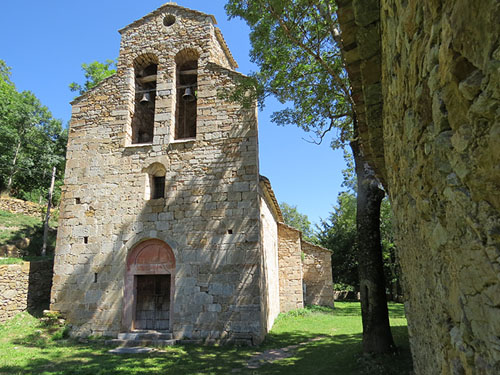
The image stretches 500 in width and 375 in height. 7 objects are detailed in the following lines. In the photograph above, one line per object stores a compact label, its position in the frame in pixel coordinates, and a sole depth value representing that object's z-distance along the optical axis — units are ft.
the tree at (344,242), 84.48
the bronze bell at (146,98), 38.40
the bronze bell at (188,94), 37.32
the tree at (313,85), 23.99
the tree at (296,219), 147.92
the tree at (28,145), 76.33
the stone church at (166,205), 31.76
